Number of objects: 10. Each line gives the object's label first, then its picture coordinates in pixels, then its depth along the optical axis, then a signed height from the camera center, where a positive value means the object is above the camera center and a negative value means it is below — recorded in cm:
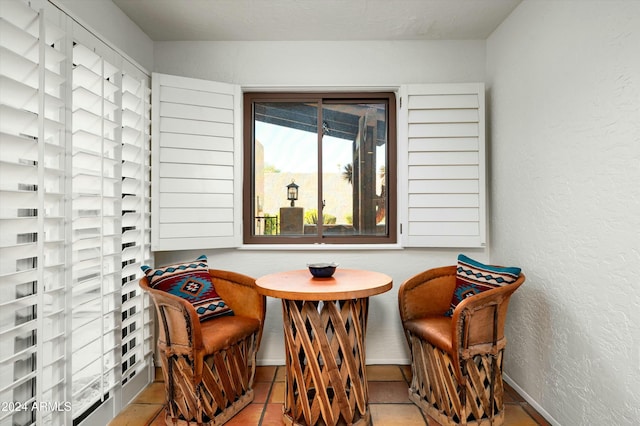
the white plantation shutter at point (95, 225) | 186 -7
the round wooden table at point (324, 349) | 189 -73
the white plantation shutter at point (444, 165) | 277 +36
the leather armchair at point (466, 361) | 191 -83
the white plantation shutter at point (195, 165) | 264 +36
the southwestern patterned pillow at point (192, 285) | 224 -46
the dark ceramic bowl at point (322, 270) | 222 -35
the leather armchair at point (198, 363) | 192 -84
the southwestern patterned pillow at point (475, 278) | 210 -40
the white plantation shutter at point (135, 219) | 231 -4
